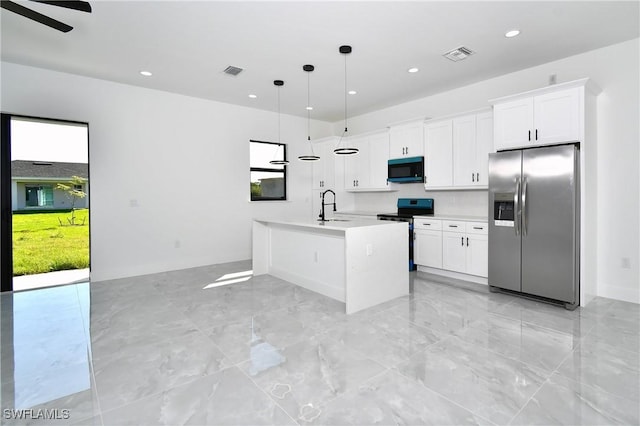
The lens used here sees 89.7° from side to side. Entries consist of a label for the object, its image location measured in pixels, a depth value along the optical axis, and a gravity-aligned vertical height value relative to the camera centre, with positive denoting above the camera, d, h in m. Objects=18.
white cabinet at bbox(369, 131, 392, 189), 5.98 +0.98
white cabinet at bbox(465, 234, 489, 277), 4.27 -0.61
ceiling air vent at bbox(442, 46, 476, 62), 3.74 +1.88
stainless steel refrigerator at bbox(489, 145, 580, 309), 3.44 -0.15
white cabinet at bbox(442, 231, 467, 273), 4.53 -0.61
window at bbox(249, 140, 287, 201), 6.44 +0.81
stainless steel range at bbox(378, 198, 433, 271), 5.22 -0.01
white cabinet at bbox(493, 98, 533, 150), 3.82 +1.06
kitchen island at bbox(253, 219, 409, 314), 3.41 -0.58
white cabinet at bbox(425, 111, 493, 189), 4.55 +0.88
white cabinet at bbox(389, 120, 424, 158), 5.35 +1.21
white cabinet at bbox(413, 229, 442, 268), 4.84 -0.59
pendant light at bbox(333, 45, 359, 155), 3.69 +1.86
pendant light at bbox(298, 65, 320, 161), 4.26 +1.91
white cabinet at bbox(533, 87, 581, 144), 3.49 +1.04
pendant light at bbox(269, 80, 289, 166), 4.80 +1.94
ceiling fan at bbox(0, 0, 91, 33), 2.17 +1.45
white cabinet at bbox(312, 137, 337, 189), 6.99 +0.96
